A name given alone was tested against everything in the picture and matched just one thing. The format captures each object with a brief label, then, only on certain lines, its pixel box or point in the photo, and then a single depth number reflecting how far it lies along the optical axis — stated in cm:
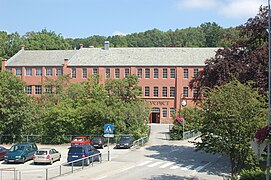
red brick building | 7125
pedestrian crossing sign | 3034
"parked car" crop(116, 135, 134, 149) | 3859
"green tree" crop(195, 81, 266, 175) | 2106
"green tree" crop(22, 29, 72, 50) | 10588
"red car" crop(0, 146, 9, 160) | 3231
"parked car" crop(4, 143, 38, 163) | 3027
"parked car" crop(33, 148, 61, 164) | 2952
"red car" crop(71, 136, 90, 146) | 3959
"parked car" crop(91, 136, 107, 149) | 3953
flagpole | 1420
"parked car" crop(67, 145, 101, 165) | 2850
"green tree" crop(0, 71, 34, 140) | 4356
